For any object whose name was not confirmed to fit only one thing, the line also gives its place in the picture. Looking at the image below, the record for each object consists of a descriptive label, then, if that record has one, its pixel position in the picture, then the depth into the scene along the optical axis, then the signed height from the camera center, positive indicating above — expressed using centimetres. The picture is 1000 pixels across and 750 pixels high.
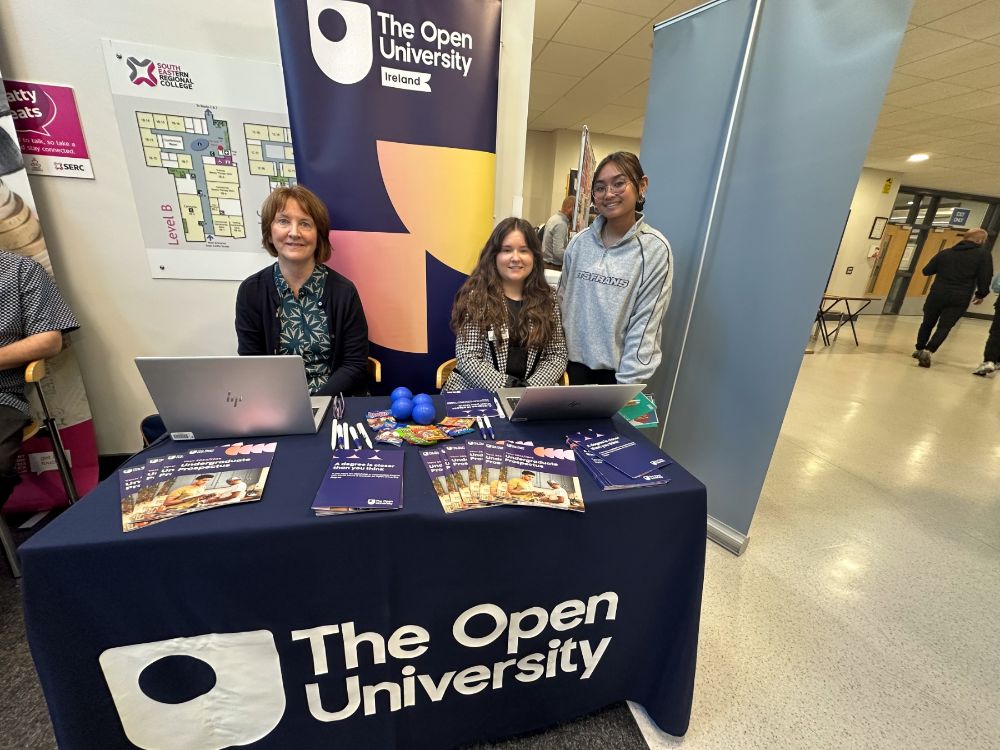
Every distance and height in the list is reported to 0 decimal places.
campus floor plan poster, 174 +30
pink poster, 165 +33
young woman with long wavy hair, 161 -31
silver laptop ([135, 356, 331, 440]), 85 -37
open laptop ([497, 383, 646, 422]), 104 -41
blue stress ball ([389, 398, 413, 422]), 112 -47
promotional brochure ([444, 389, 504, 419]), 118 -49
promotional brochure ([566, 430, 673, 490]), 92 -51
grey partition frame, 140 +22
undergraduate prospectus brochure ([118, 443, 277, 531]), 75 -50
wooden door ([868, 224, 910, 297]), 804 -2
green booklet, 149 -59
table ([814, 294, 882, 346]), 530 -86
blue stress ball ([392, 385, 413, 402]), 117 -45
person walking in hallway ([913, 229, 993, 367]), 479 -23
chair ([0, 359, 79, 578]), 148 -93
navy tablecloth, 72 -74
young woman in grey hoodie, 151 -16
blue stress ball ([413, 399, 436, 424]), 111 -47
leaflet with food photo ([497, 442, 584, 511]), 84 -51
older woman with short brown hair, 155 -31
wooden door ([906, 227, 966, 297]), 861 +24
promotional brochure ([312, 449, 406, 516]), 78 -50
